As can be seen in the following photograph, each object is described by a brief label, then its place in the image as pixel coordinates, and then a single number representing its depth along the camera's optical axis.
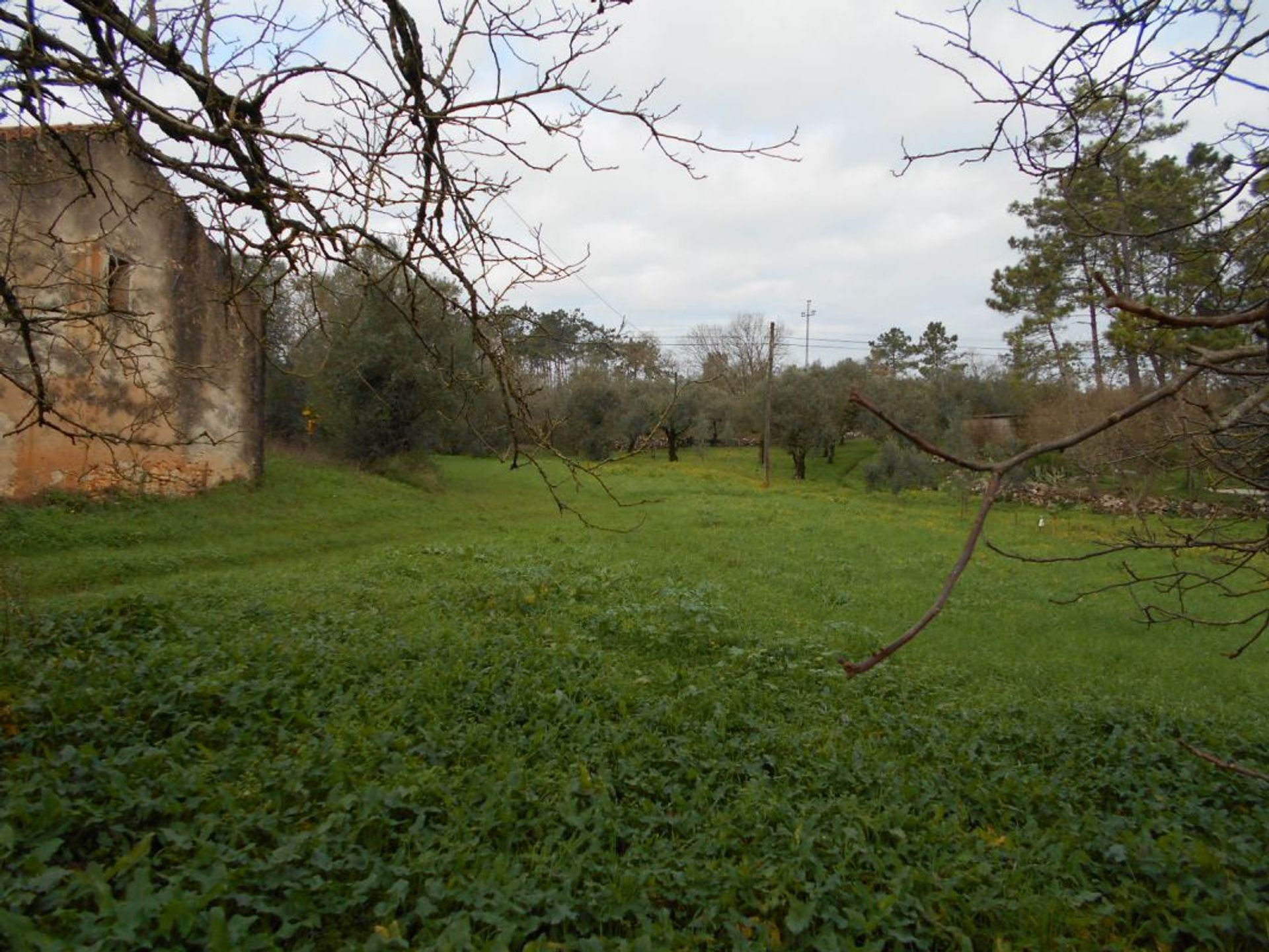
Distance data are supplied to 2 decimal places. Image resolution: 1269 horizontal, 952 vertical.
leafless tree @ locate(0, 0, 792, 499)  4.31
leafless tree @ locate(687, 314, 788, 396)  41.84
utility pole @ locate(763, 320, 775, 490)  34.77
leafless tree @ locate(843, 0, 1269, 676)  1.75
